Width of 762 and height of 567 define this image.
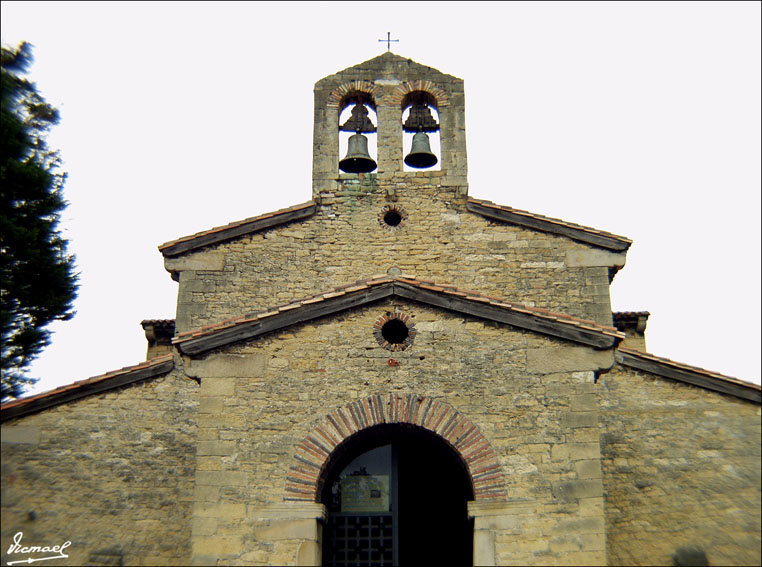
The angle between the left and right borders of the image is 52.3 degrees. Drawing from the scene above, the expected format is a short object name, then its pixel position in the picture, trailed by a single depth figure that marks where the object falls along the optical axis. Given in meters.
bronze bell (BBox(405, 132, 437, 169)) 12.01
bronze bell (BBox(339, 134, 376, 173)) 11.95
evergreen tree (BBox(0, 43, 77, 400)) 12.36
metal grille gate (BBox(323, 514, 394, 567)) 8.66
